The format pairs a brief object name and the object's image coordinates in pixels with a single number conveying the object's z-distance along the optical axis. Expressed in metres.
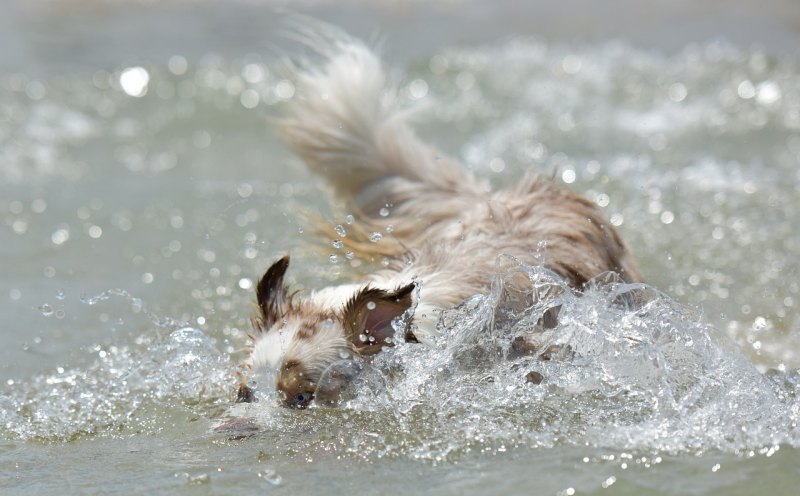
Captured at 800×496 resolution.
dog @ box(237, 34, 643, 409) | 8.41
